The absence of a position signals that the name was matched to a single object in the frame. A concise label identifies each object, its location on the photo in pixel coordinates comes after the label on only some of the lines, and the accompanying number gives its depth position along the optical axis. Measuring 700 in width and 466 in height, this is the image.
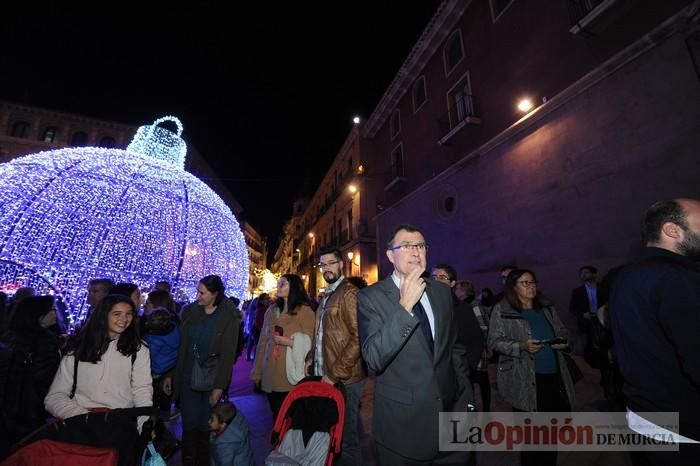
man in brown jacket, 2.46
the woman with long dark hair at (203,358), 3.06
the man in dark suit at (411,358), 1.61
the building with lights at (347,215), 19.28
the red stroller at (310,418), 2.19
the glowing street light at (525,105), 8.70
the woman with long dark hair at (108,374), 2.02
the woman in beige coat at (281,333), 3.13
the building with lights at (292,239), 47.54
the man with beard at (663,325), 1.37
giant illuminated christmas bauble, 4.85
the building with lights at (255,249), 42.61
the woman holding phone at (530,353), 2.71
